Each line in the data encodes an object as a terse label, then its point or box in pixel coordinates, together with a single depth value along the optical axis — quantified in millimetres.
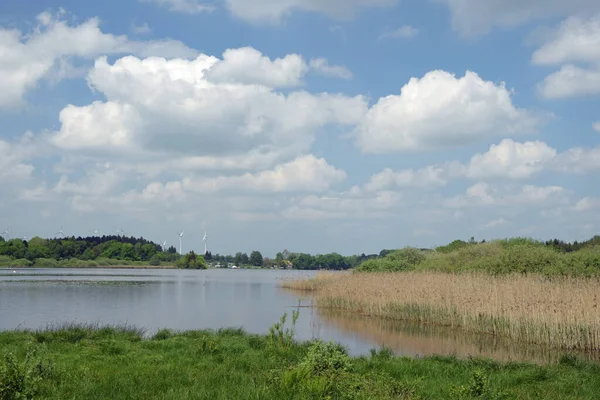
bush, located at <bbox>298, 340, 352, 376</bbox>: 7797
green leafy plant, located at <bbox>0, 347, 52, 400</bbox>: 6355
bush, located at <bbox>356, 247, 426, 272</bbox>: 43219
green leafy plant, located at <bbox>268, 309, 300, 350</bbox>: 11713
